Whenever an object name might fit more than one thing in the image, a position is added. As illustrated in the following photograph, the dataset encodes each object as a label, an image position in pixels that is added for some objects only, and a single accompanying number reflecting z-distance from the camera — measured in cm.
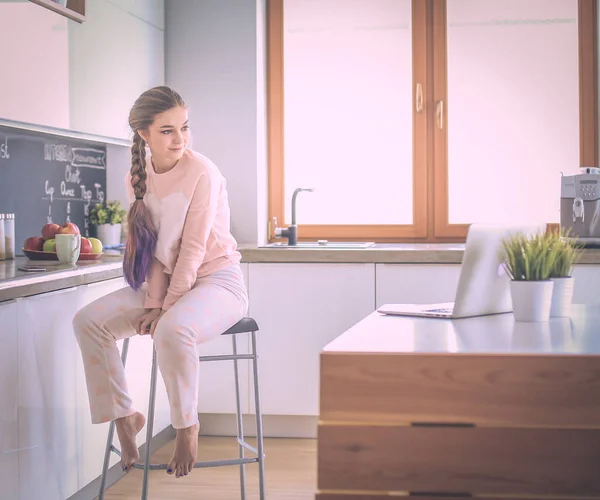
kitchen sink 414
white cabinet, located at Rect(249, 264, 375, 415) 387
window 430
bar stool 280
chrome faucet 419
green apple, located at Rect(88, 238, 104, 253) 336
